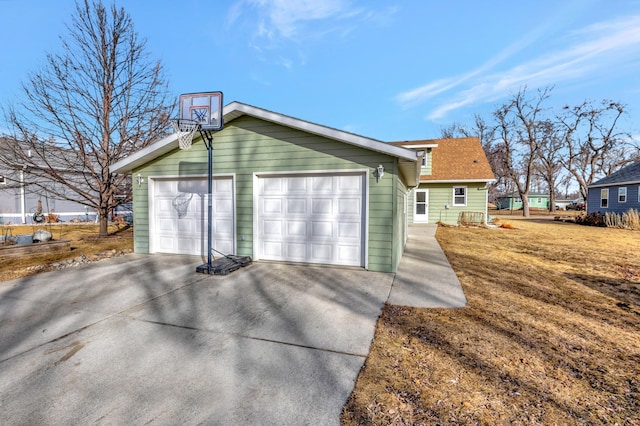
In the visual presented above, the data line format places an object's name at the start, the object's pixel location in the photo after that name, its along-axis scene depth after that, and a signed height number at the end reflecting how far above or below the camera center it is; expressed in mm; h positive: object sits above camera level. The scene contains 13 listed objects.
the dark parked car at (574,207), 36881 -83
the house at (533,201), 52719 +1045
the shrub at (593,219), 17550 -824
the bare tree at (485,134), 31734 +8222
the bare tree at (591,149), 28484 +5974
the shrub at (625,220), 15452 -776
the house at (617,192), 18219 +963
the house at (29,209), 17453 +50
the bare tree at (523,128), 28141 +7673
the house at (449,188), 16359 +1121
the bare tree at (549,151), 28859 +6040
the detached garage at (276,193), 6074 +361
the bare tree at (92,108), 10305 +3762
